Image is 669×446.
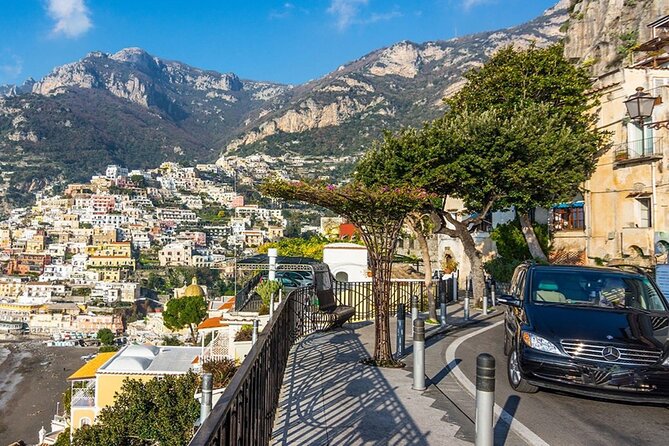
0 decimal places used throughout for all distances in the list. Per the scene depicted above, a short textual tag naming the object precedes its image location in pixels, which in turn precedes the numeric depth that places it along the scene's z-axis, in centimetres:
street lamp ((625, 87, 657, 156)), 1311
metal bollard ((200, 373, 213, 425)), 445
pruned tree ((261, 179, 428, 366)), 802
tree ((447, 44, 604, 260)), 2244
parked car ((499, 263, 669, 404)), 559
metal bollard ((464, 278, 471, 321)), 1551
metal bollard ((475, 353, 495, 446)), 445
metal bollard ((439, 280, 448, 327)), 1442
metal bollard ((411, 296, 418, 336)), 1048
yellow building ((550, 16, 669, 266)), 2142
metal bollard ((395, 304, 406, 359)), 940
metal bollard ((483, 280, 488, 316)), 1712
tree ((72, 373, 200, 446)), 1931
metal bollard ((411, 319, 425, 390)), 705
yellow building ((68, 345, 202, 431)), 2541
